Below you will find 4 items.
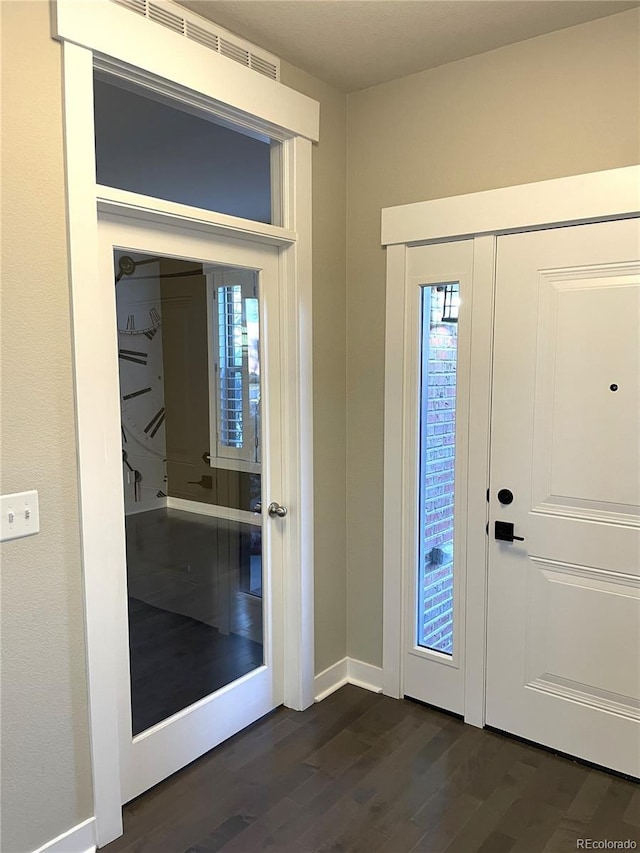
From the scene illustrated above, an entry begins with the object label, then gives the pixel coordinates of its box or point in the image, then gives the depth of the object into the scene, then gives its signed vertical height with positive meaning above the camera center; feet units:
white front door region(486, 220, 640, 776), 7.68 -1.56
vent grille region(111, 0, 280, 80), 6.75 +3.84
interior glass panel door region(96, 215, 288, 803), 7.34 -1.47
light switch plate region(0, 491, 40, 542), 5.87 -1.33
